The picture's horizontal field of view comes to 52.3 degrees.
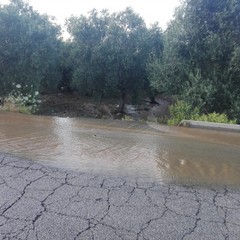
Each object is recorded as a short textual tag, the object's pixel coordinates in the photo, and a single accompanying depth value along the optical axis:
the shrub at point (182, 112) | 7.96
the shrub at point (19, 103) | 8.31
